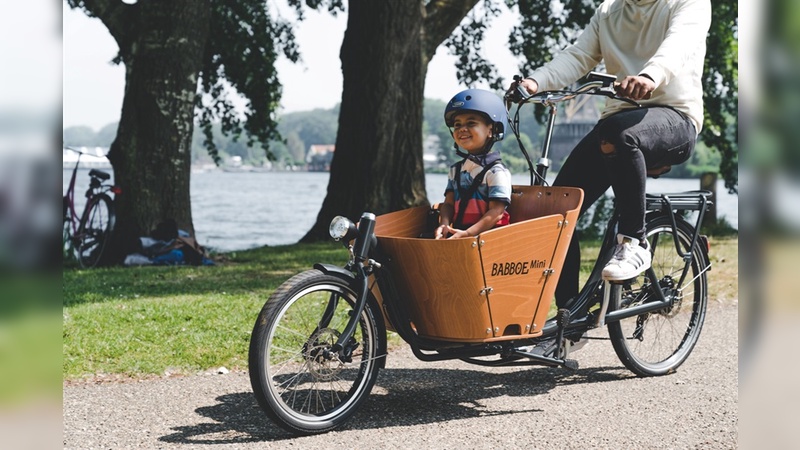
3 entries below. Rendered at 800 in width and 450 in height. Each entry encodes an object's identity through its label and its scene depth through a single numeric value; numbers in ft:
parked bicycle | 37.29
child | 13.57
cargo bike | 12.62
